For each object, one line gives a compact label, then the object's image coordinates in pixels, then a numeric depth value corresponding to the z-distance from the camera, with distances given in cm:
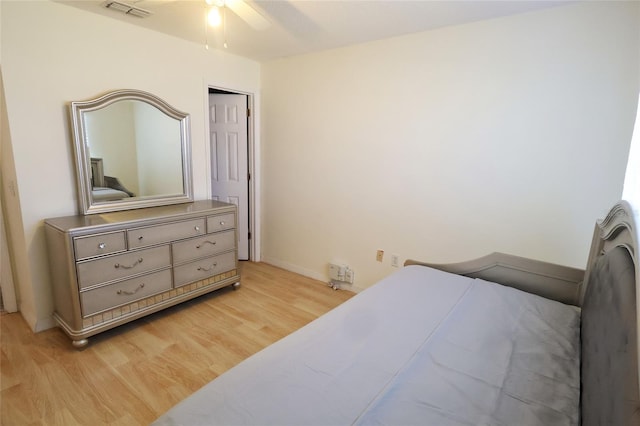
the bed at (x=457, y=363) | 91
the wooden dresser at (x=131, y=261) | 218
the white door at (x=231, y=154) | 375
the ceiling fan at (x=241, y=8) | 210
